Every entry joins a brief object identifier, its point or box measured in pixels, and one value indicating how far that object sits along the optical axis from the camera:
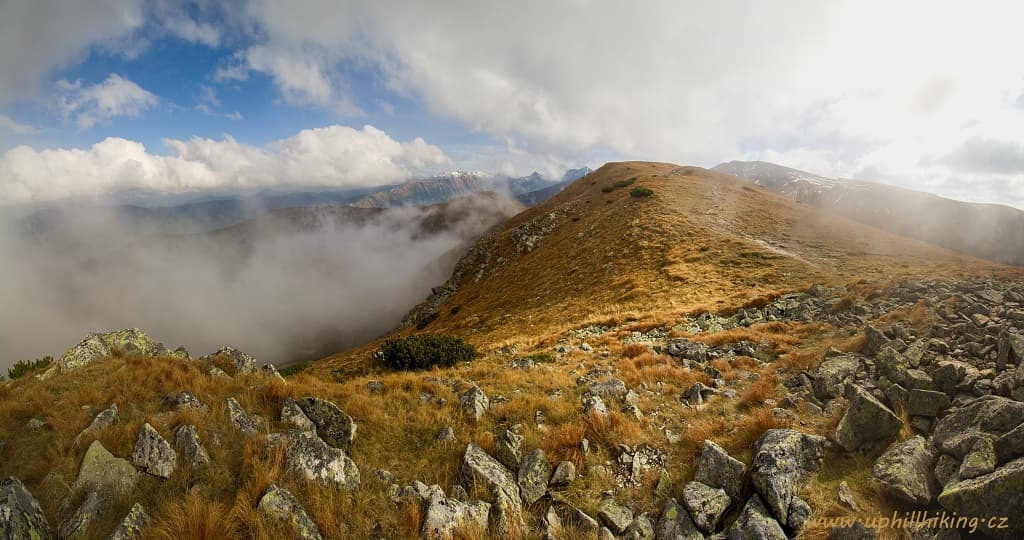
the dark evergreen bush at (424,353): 18.53
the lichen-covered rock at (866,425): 6.71
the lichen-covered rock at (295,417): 7.83
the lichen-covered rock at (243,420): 7.48
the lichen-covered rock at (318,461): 6.34
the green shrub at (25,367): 10.96
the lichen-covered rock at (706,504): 5.69
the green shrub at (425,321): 54.31
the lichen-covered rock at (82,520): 5.09
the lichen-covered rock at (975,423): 5.65
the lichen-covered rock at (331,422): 7.80
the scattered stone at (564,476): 6.84
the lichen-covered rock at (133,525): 4.98
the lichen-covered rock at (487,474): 6.54
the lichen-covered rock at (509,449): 7.25
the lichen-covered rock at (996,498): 4.58
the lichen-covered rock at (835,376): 9.14
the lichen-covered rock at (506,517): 5.61
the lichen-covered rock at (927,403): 7.00
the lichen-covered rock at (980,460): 5.11
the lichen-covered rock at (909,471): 5.34
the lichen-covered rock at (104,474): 5.68
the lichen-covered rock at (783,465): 5.59
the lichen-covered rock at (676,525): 5.61
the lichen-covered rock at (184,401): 7.98
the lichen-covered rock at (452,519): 5.48
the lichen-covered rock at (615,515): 5.89
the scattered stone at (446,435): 8.09
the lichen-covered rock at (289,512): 5.27
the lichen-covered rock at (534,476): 6.56
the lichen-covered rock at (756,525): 5.12
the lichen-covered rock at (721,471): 6.14
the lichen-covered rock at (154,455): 6.11
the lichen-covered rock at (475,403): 9.40
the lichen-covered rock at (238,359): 11.34
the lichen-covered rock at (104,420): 6.84
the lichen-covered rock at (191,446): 6.40
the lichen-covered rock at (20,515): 4.62
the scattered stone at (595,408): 8.79
